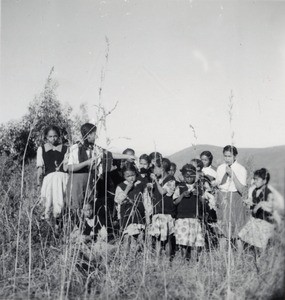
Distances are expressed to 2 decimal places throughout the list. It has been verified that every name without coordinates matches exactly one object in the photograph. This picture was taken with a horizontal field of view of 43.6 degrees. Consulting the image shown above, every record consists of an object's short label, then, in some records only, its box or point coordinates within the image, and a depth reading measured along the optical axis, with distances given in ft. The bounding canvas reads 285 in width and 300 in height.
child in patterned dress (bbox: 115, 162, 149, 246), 13.19
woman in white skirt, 13.09
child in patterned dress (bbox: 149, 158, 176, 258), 13.21
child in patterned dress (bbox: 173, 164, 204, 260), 13.01
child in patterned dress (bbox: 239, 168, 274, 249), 8.55
